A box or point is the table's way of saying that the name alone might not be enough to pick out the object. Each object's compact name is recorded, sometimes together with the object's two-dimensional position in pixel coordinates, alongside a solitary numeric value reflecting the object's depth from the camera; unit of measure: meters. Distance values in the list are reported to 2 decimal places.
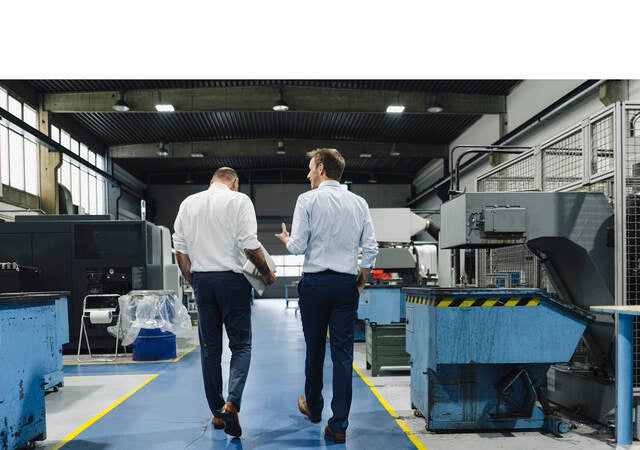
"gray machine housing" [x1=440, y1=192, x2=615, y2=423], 3.17
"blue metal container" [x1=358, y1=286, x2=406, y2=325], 6.08
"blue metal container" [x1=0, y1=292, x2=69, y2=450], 2.55
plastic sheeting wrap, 5.79
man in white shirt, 3.01
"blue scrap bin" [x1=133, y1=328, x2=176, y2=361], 5.89
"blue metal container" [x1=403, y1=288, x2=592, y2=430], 3.04
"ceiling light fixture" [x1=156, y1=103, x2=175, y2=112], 11.15
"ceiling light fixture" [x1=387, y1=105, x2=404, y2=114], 11.41
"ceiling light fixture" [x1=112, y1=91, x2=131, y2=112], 11.00
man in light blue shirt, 2.85
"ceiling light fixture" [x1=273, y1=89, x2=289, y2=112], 10.85
